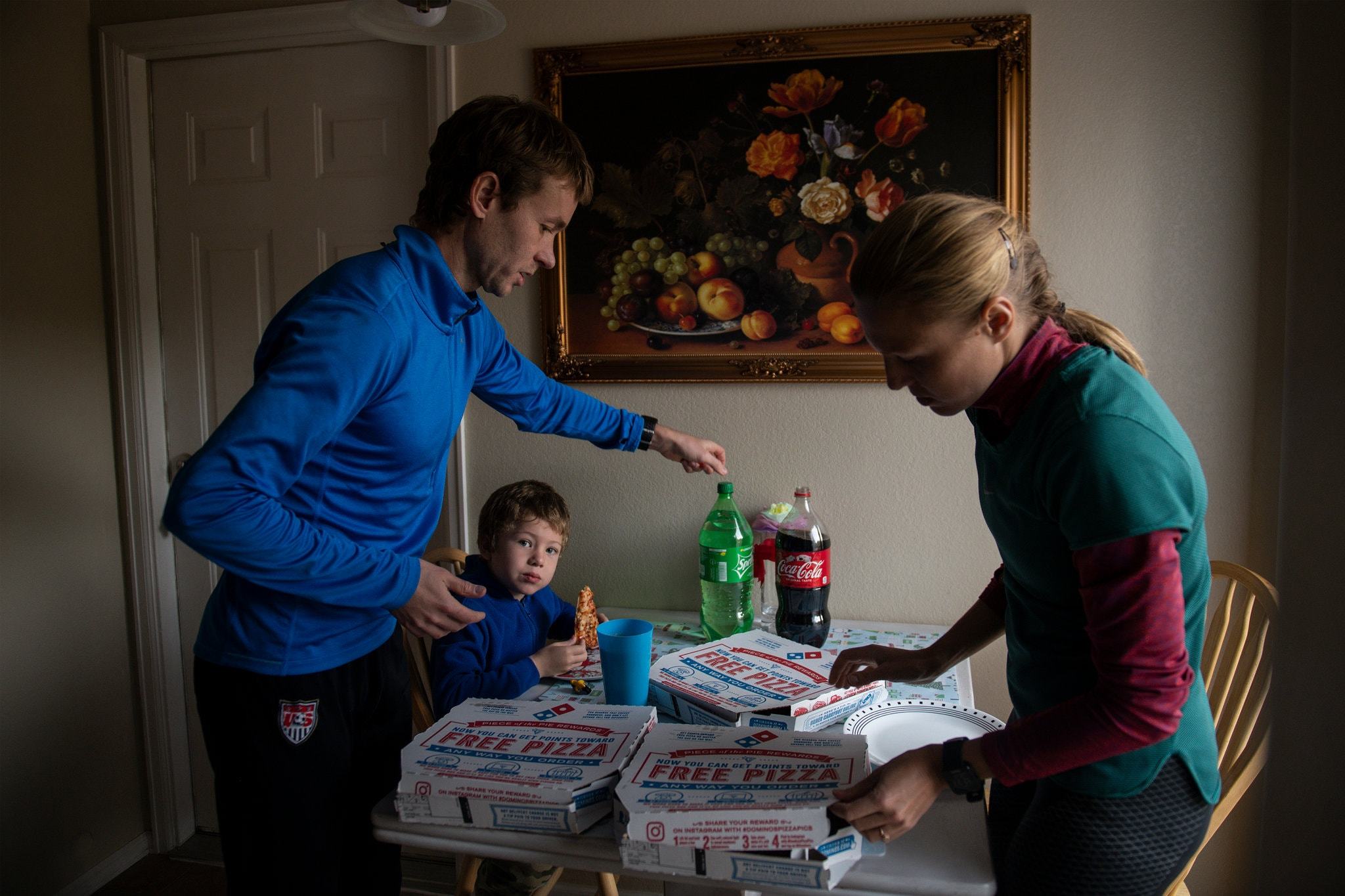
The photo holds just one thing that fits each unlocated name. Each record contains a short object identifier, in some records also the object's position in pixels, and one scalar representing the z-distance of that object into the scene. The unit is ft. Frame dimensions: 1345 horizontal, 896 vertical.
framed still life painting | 6.37
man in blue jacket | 3.53
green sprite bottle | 6.34
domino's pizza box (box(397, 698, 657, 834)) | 3.06
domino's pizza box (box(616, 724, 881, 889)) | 2.80
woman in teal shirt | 2.54
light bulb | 4.99
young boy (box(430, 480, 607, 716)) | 5.03
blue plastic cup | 4.13
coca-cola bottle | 5.74
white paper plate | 4.14
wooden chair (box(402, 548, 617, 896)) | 5.83
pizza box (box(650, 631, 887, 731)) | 4.07
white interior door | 7.54
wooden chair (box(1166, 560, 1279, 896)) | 4.50
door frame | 7.55
